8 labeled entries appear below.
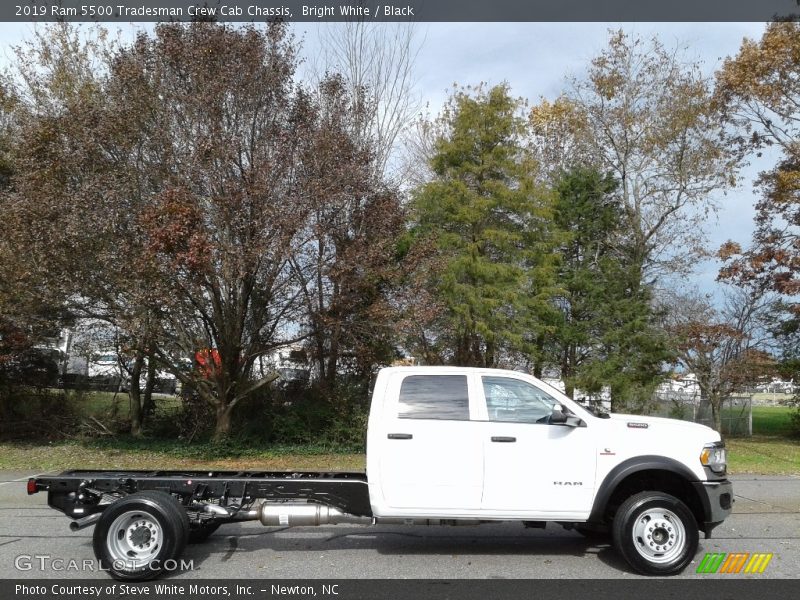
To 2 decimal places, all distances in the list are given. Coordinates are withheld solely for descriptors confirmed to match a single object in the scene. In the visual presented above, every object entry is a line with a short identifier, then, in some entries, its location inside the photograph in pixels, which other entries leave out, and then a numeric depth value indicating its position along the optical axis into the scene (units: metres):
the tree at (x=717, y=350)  22.61
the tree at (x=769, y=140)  20.59
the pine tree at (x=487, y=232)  17.55
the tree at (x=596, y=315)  20.02
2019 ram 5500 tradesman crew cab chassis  6.61
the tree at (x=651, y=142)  23.58
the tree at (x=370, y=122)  18.41
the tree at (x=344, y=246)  14.50
